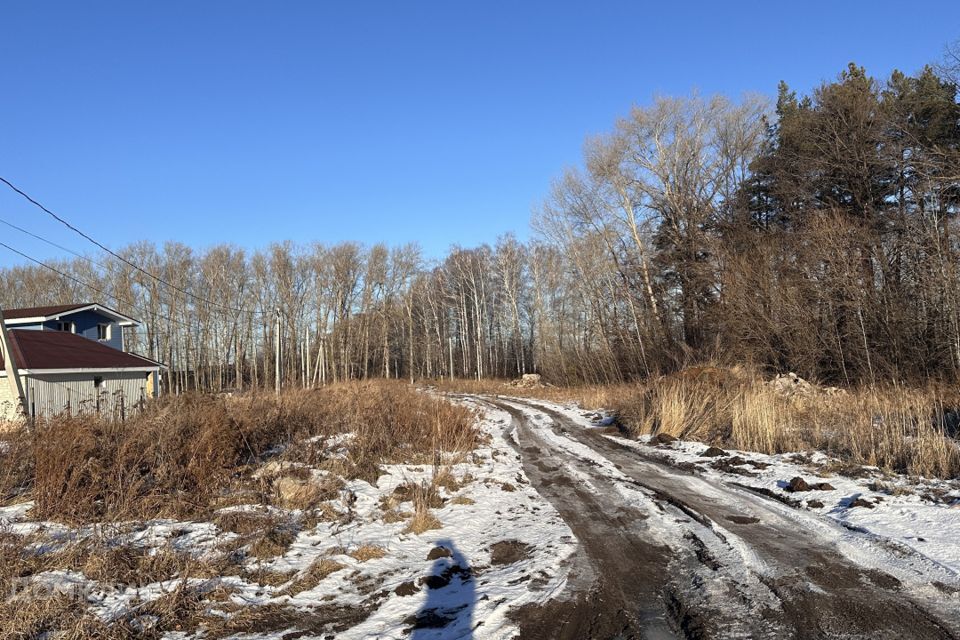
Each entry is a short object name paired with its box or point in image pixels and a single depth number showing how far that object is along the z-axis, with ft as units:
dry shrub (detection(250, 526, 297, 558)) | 17.87
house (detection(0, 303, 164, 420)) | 70.90
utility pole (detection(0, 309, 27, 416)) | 43.30
